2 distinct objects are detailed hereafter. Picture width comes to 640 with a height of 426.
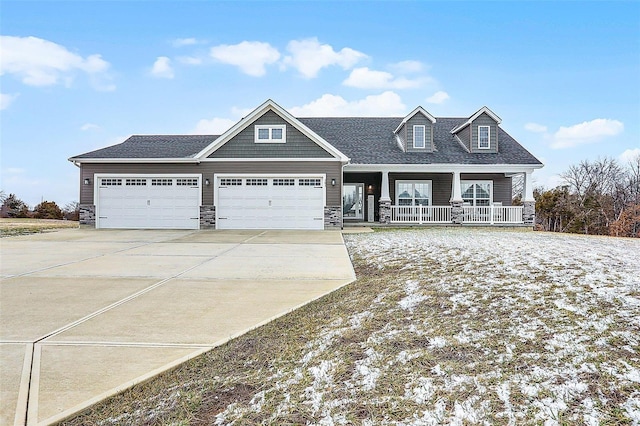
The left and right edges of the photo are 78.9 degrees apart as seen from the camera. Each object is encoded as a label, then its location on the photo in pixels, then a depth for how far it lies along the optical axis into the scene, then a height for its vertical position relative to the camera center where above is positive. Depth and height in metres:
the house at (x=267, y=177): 16.89 +1.47
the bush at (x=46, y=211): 29.78 -0.12
